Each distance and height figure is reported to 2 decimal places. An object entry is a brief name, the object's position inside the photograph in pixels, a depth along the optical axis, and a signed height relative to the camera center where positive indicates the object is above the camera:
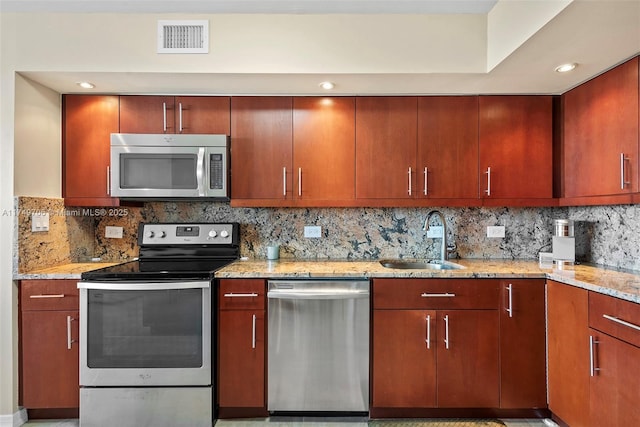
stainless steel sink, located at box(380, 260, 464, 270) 2.58 -0.38
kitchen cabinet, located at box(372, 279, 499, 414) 2.09 -0.80
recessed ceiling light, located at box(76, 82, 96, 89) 2.29 +0.88
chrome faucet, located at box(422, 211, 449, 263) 2.57 -0.15
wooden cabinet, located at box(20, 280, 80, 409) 2.11 -0.81
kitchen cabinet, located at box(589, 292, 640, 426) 1.47 -0.67
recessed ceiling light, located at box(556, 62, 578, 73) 2.01 +0.87
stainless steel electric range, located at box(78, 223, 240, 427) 2.04 -0.79
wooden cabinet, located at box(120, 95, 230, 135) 2.47 +0.73
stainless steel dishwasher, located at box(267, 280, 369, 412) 2.09 -0.80
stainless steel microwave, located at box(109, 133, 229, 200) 2.37 +0.35
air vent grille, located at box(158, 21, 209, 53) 2.11 +1.09
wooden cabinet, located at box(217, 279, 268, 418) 2.09 -0.83
